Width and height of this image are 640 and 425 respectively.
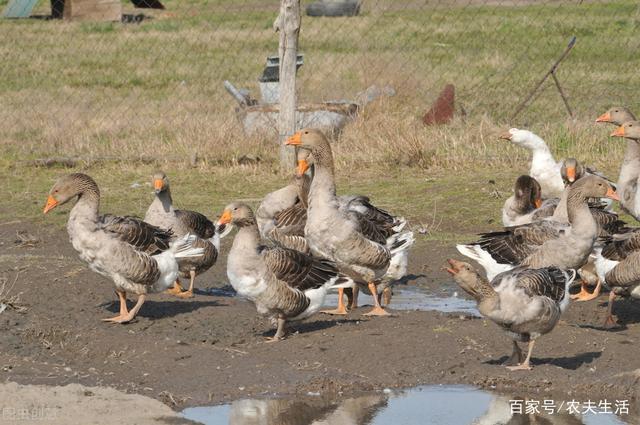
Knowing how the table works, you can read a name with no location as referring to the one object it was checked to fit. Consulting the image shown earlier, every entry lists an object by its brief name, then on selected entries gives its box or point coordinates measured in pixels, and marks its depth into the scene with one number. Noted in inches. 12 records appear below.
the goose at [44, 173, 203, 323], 620.4
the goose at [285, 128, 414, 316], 647.8
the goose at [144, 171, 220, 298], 705.0
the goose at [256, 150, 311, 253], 720.3
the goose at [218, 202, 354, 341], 588.7
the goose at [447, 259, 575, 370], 530.6
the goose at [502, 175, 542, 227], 789.9
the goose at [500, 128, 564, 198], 901.8
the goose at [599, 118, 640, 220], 774.5
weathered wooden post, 1003.9
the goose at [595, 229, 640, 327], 629.6
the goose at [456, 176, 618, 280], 645.9
